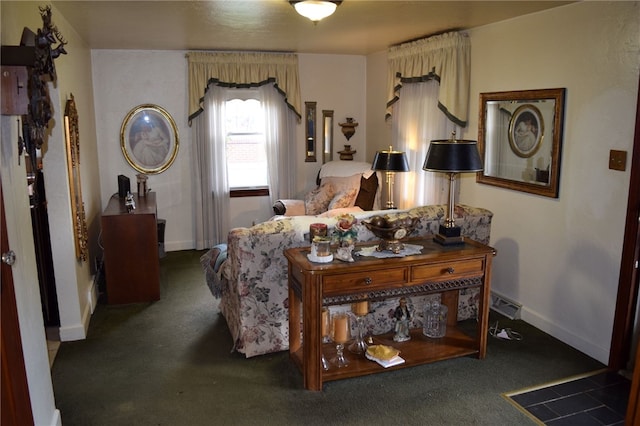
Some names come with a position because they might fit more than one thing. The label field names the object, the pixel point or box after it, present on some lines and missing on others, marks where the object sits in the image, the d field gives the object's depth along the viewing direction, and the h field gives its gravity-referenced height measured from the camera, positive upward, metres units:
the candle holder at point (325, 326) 3.08 -1.23
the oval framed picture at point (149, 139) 5.61 +0.01
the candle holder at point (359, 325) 3.20 -1.24
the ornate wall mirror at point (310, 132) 6.22 +0.09
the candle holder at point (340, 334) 3.12 -1.24
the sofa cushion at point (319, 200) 5.55 -0.69
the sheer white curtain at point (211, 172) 5.76 -0.39
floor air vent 3.93 -1.37
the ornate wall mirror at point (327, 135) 6.30 +0.05
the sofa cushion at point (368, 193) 5.31 -0.59
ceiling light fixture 3.00 +0.81
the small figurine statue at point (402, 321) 3.35 -1.25
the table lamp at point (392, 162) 4.62 -0.22
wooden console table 2.80 -0.90
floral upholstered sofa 3.18 -0.88
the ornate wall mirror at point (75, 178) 3.54 -0.28
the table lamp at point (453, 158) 3.04 -0.12
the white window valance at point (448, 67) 4.32 +0.65
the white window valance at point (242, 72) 5.59 +0.78
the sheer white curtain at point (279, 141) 5.95 -0.03
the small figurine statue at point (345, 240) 2.89 -0.60
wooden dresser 4.16 -0.98
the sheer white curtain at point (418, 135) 4.68 +0.04
